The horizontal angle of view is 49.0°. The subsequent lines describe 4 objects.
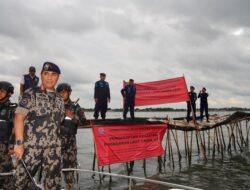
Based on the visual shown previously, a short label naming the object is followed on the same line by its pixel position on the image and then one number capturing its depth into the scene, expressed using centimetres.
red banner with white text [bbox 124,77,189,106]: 1584
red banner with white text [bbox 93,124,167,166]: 1048
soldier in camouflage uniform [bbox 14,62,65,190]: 360
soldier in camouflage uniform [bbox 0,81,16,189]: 472
